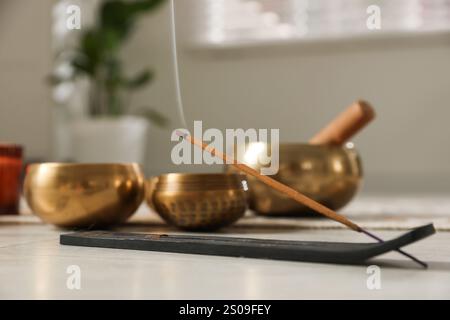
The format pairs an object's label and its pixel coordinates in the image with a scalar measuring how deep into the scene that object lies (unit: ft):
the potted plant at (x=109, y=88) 8.84
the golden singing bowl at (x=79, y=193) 2.96
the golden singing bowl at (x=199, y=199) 2.96
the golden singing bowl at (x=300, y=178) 3.51
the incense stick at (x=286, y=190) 2.47
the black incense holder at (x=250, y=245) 2.38
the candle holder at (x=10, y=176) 3.46
